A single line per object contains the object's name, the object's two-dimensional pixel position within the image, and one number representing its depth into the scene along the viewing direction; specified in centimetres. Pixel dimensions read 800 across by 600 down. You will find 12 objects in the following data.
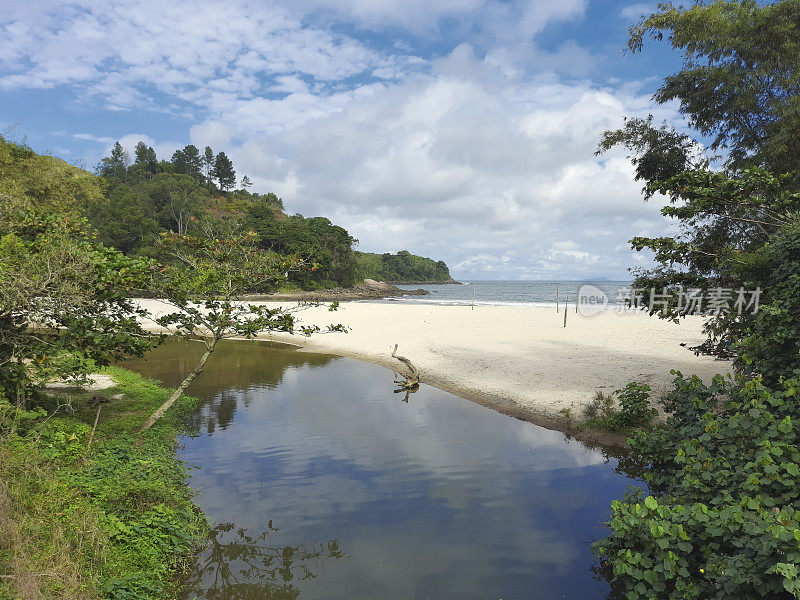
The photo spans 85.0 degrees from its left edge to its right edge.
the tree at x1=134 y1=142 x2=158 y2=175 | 13288
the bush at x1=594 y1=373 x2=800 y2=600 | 407
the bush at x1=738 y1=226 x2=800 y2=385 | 614
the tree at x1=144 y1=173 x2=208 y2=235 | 8619
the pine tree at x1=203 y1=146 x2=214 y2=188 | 14156
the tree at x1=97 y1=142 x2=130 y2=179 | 12447
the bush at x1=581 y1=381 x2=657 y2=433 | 1124
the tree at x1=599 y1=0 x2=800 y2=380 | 770
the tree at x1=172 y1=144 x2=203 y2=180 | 13180
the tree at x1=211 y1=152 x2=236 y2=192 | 13812
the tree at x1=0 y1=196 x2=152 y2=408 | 703
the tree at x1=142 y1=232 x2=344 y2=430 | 875
